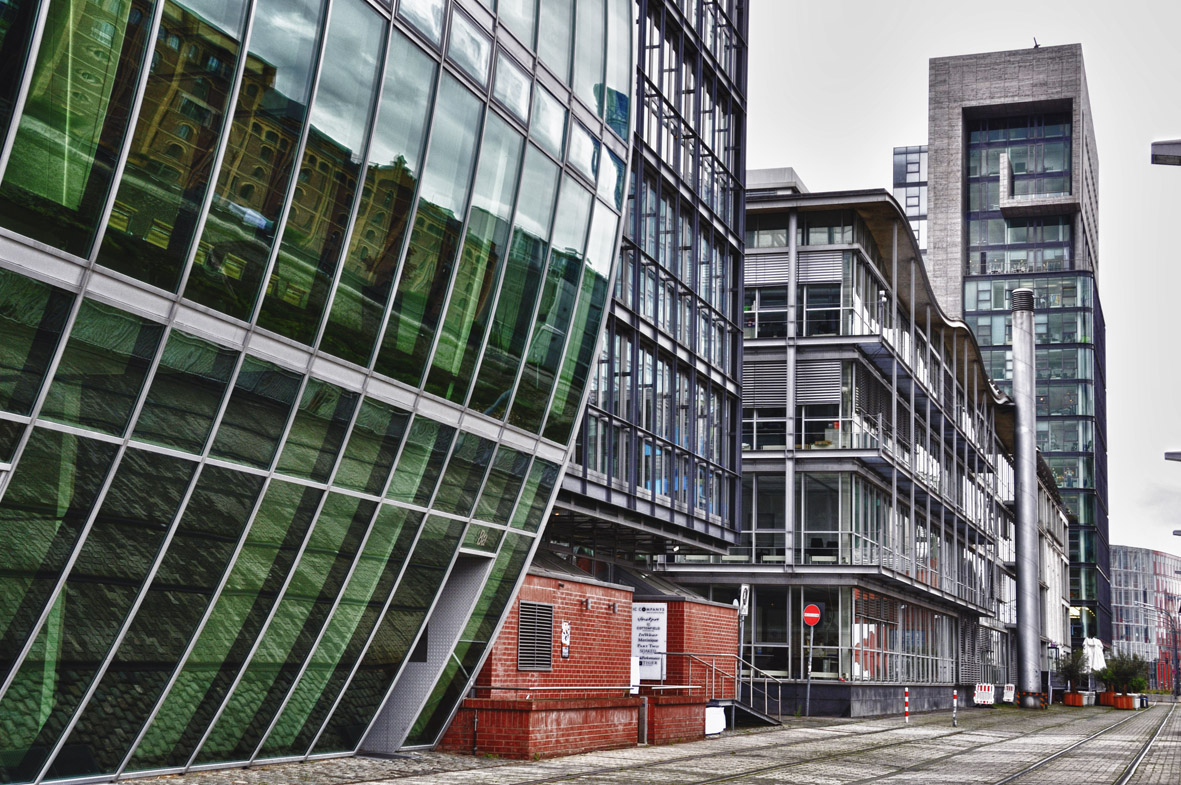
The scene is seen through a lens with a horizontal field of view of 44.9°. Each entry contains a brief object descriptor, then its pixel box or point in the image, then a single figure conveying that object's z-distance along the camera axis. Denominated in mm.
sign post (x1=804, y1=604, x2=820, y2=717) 37469
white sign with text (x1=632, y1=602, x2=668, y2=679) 28344
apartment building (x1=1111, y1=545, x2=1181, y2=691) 190000
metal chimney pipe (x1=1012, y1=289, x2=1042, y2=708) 72875
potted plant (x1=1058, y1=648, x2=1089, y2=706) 75438
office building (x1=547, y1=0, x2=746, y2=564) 27578
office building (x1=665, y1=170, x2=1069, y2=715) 42281
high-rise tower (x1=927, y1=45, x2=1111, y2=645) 116000
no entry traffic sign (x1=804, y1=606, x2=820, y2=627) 37375
